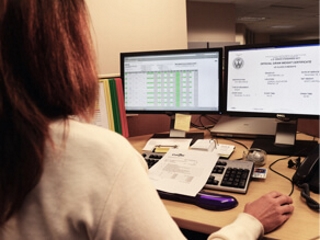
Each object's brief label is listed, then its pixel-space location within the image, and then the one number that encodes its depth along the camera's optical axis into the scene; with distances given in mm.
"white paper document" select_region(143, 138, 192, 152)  1387
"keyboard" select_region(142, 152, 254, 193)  929
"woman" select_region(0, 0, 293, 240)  475
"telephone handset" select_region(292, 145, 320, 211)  878
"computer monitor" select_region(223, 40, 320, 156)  1165
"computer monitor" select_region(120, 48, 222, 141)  1391
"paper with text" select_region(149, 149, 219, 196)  926
